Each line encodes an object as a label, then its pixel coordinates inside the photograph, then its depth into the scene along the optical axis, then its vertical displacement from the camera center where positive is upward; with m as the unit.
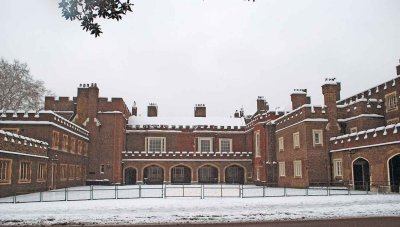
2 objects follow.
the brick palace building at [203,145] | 25.03 +1.52
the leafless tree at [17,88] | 41.59 +7.95
